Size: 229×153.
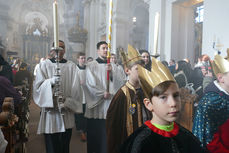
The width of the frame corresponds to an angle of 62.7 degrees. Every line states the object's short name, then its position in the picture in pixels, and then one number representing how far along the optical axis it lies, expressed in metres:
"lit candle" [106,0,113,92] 2.49
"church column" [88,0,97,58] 17.30
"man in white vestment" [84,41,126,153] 3.14
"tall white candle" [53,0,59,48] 2.07
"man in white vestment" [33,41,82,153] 2.67
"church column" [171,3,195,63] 7.52
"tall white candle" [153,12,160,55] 2.20
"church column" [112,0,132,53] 10.15
